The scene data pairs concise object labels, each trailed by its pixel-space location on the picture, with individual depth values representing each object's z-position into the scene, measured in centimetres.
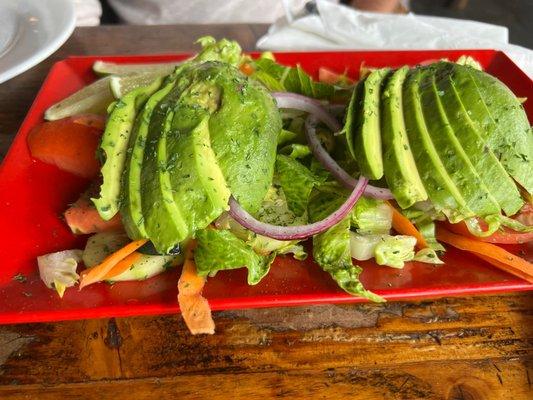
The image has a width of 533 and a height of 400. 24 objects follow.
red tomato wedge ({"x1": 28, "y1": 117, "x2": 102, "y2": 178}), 27
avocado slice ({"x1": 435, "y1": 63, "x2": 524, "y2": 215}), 24
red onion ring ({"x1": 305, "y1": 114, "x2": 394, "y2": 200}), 25
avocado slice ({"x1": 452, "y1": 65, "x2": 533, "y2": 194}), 25
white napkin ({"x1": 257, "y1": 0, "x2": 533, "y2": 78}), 40
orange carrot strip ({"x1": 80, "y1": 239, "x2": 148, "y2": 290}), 22
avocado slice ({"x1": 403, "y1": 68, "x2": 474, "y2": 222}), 24
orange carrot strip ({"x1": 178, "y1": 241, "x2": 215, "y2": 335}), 22
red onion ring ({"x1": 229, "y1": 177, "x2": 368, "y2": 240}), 24
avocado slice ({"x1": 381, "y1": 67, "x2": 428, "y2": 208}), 24
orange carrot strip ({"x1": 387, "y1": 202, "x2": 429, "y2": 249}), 26
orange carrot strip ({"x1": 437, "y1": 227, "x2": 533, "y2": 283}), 24
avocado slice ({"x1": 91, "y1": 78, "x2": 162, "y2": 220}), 23
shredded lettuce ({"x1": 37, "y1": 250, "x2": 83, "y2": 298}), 23
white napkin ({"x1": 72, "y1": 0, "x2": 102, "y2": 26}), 43
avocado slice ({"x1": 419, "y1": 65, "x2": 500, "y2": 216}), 24
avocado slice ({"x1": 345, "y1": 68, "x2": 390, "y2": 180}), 24
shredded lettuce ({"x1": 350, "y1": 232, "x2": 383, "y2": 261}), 25
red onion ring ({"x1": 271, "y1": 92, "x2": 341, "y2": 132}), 28
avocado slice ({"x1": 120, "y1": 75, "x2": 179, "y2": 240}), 22
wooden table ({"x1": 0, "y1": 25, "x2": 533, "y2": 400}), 22
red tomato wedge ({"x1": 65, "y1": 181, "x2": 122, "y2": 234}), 25
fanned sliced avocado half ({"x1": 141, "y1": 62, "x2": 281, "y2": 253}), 22
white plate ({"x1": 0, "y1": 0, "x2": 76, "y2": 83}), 31
